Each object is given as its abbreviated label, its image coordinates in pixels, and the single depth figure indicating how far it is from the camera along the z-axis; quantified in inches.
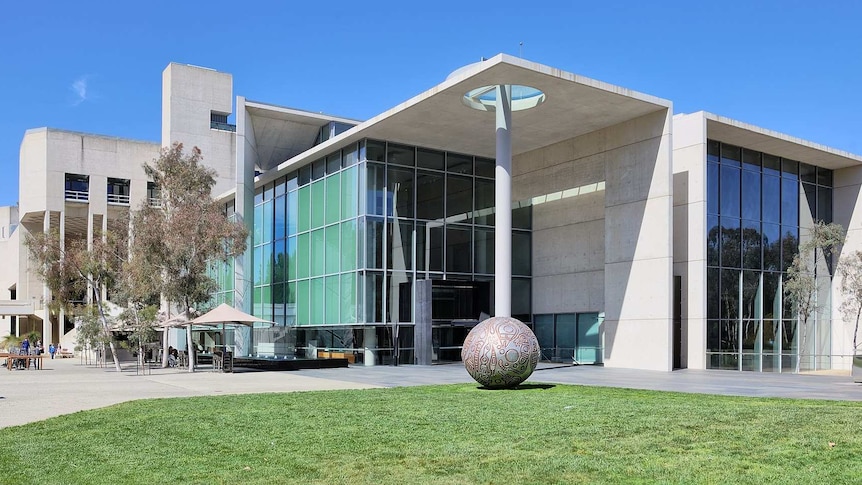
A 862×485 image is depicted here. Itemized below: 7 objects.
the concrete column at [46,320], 2507.1
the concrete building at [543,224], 1070.4
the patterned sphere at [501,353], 631.2
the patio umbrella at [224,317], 1084.5
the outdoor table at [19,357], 1311.5
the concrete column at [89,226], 2421.5
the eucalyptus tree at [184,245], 1161.4
